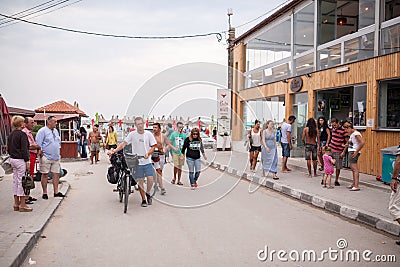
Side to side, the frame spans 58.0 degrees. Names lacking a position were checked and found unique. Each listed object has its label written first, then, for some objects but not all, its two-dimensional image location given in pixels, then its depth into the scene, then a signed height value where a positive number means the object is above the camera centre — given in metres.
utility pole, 24.42 +4.89
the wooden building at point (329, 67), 11.26 +1.98
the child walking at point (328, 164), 9.40 -1.29
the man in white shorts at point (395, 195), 5.12 -1.17
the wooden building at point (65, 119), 19.47 -0.15
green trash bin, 9.30 -1.24
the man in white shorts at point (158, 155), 8.94 -1.00
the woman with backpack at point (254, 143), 12.96 -1.01
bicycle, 7.53 -1.18
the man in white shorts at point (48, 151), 8.20 -0.78
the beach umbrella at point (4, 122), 10.55 -0.18
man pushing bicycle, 7.82 -0.66
